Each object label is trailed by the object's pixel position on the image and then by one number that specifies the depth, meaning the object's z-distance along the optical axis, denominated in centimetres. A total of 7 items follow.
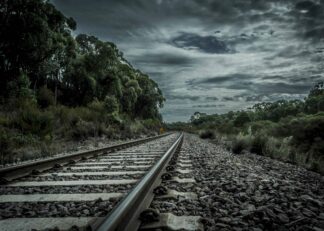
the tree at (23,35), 1908
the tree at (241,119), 4534
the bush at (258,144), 1118
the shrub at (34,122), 1183
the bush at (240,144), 1132
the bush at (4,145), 858
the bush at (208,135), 2721
